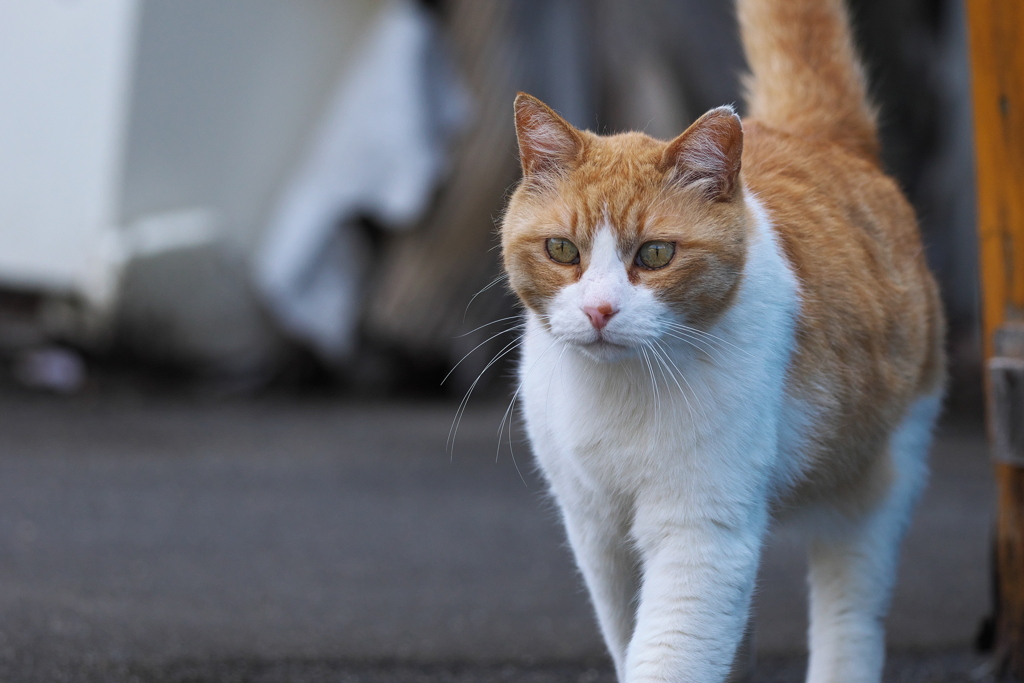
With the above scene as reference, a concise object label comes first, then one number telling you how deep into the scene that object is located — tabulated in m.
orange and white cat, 4.17
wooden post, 5.41
